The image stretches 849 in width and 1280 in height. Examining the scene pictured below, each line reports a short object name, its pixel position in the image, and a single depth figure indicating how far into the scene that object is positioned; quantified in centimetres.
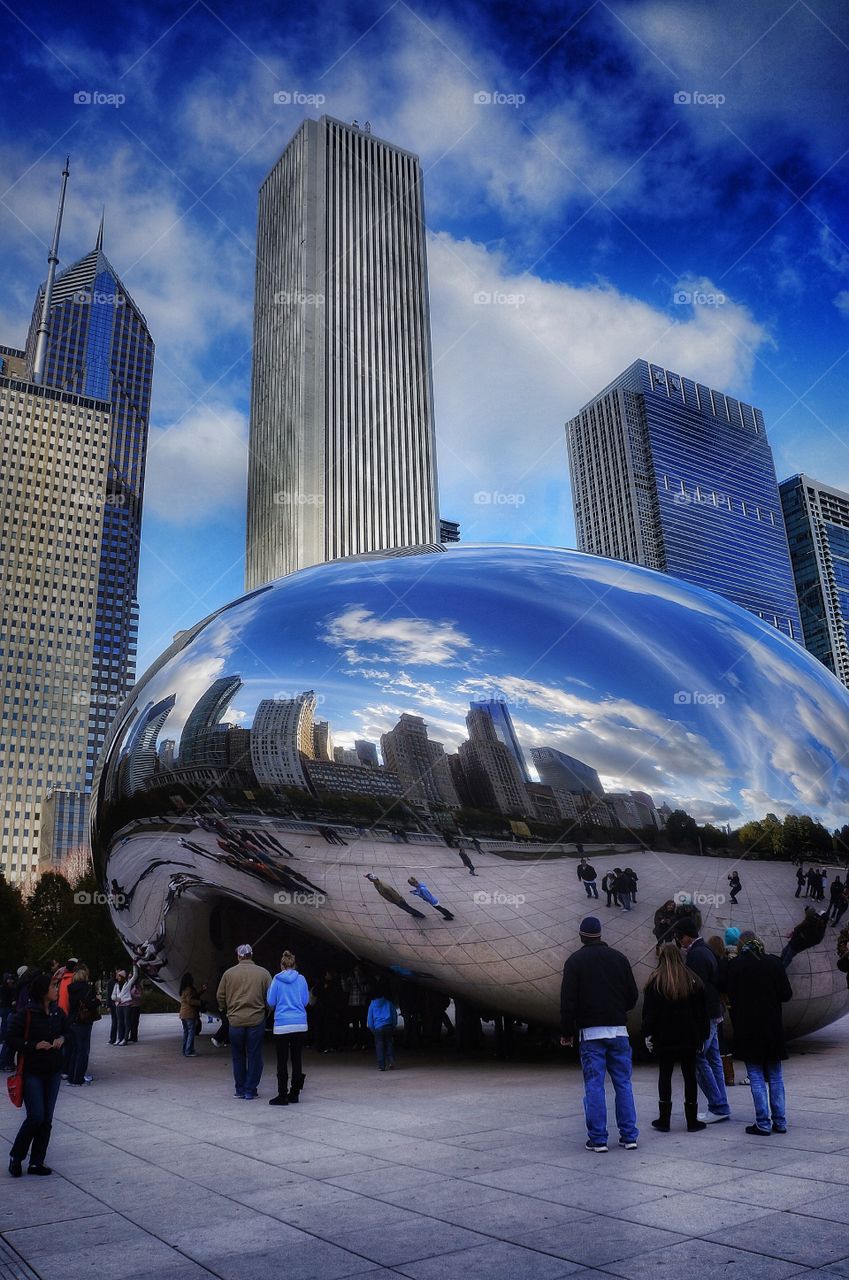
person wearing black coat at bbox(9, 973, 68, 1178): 580
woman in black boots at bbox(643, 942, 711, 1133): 639
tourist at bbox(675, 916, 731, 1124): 674
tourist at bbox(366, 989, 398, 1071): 1014
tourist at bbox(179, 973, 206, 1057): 1239
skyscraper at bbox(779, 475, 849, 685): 18838
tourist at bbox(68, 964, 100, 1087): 980
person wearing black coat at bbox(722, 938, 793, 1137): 615
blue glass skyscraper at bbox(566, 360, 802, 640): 18612
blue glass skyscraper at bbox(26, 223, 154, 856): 15612
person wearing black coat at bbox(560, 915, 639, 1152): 594
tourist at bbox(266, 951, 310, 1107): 806
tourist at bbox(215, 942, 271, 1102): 848
